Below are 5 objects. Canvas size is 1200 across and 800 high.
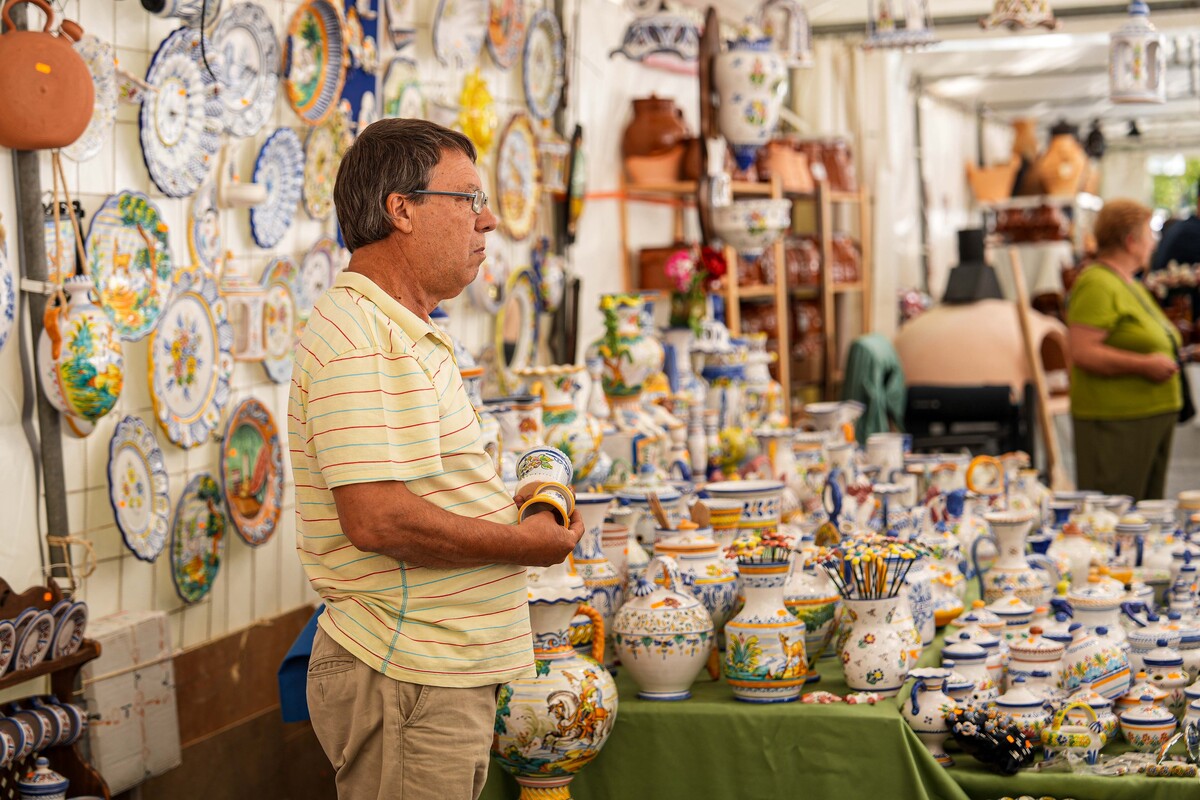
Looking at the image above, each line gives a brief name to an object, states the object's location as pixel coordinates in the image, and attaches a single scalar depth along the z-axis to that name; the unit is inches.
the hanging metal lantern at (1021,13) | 174.9
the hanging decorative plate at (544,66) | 189.3
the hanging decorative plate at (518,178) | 180.1
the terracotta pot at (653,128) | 215.9
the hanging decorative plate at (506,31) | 176.6
